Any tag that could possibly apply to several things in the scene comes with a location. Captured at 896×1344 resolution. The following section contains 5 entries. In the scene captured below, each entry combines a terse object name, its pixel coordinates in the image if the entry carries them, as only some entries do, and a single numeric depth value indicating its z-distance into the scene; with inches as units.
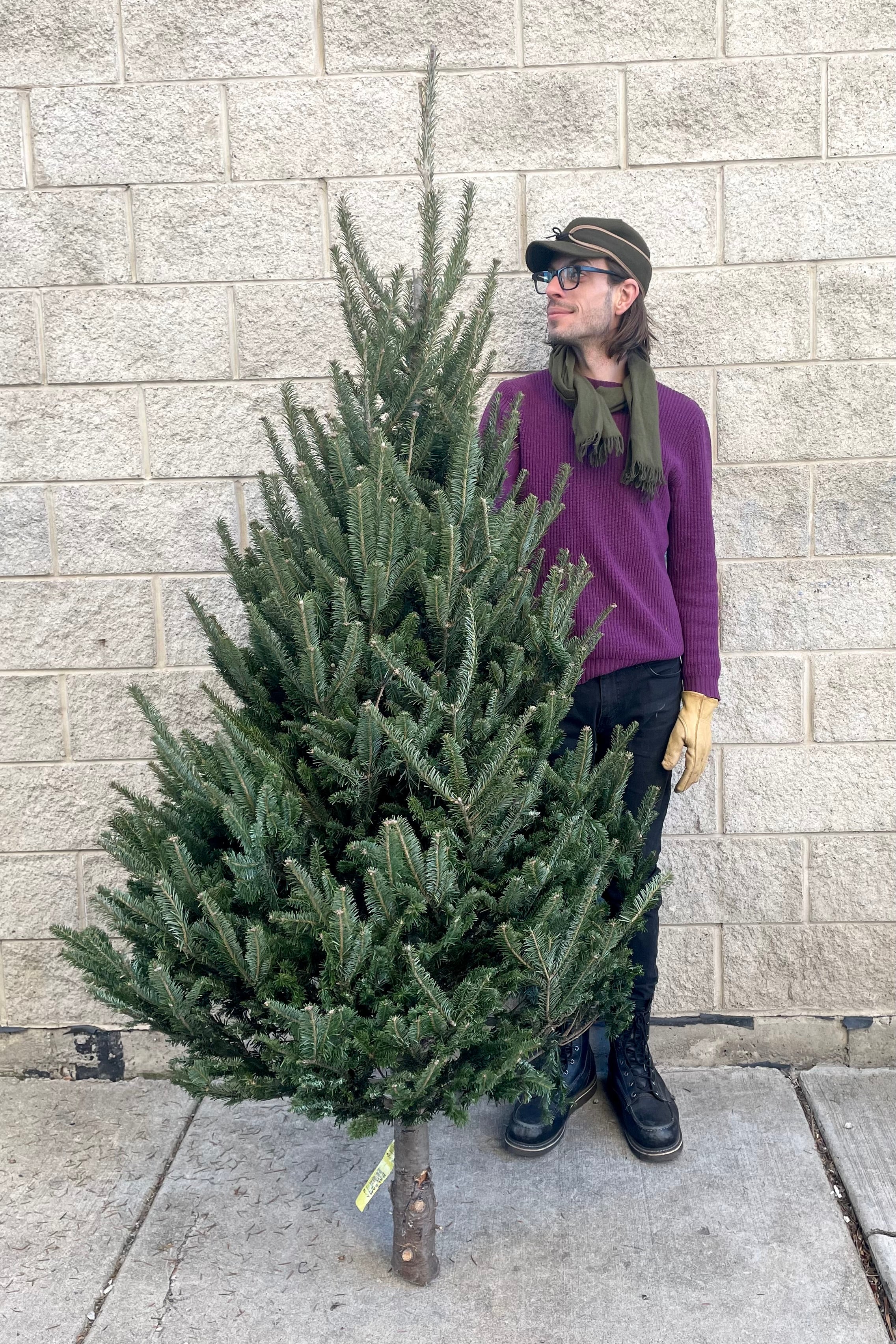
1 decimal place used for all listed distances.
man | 112.2
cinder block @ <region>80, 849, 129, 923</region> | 137.1
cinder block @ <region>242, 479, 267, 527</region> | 131.3
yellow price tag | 91.6
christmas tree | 76.6
